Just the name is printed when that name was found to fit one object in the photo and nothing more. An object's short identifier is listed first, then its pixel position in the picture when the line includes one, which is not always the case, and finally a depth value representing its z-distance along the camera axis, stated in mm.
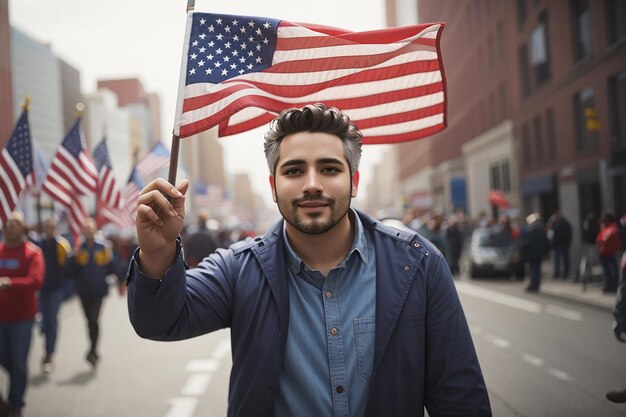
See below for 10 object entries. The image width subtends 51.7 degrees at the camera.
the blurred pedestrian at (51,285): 8578
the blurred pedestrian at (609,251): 14578
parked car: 19625
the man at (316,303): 2326
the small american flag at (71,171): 10211
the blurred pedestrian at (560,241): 18844
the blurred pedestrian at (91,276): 9047
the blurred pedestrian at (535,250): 16000
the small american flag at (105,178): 11781
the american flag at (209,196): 31884
